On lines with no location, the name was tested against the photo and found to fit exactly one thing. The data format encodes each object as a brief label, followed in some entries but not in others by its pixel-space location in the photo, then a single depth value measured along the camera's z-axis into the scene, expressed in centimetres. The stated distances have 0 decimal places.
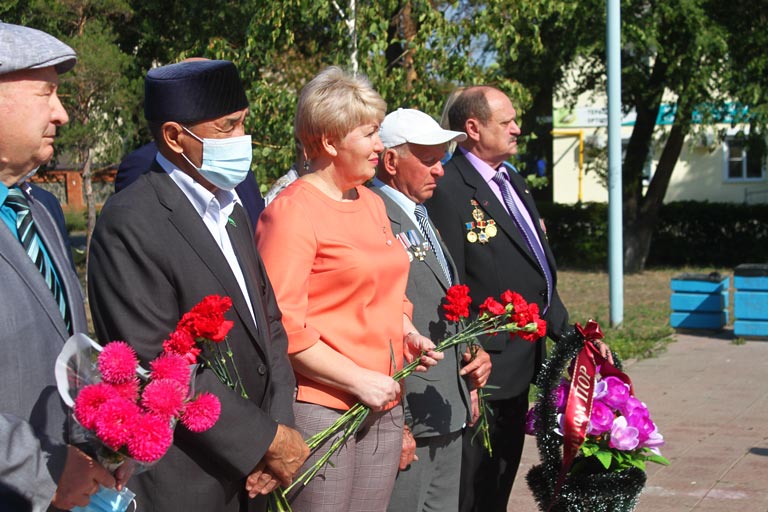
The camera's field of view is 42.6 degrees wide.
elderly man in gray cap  215
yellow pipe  3384
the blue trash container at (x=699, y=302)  1177
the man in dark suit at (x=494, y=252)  441
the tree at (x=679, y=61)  1623
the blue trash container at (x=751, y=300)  1105
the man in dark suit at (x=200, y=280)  265
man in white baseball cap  384
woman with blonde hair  319
